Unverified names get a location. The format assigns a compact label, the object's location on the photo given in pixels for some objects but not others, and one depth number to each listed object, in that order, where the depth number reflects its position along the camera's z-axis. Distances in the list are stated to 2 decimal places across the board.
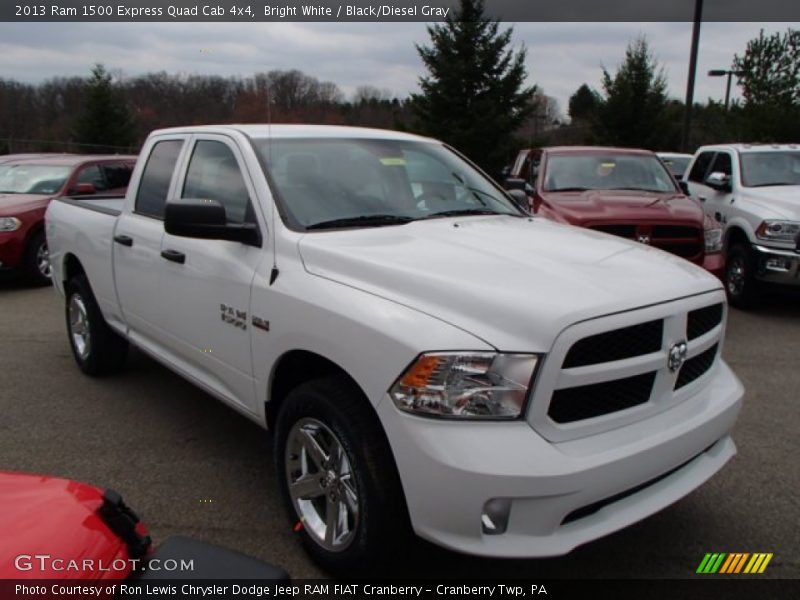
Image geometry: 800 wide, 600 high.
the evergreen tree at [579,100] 56.84
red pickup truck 6.64
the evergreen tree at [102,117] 29.23
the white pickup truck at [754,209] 7.47
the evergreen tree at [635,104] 25.38
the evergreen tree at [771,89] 19.53
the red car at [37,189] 8.92
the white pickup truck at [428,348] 2.27
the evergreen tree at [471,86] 25.02
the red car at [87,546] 1.56
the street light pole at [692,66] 16.83
